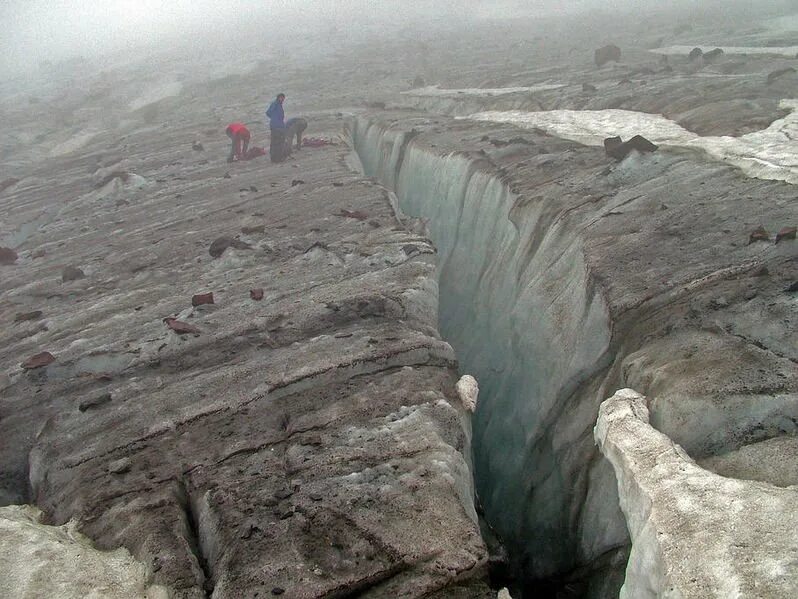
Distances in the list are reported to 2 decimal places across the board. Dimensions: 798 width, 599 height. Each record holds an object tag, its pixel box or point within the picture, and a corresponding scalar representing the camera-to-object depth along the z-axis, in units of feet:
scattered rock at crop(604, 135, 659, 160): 31.76
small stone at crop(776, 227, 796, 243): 20.83
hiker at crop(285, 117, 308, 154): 50.31
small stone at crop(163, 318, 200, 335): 24.62
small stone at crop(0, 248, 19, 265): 37.52
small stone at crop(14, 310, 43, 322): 28.91
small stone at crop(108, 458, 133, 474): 18.19
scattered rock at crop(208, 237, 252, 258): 32.09
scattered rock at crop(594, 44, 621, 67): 74.90
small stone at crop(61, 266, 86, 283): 32.58
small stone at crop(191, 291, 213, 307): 26.82
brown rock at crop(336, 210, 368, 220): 34.71
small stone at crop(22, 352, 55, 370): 23.97
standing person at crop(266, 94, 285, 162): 48.14
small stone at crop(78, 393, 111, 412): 21.22
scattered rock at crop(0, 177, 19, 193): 57.59
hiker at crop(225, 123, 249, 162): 50.24
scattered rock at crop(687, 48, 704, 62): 67.05
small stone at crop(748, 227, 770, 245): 21.69
